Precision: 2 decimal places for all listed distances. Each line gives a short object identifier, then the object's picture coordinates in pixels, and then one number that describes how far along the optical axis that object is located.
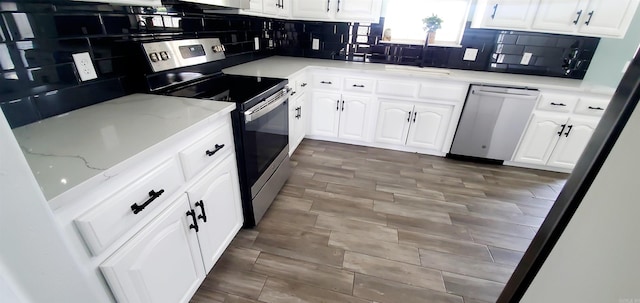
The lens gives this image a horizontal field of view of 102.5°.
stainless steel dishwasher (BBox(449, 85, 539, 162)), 2.47
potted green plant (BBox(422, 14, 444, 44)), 2.74
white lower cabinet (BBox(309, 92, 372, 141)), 2.90
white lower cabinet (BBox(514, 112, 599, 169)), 2.46
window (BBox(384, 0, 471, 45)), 2.83
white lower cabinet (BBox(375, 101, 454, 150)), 2.73
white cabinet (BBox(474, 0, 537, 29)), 2.41
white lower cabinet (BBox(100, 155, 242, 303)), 0.87
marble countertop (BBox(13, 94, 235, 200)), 0.73
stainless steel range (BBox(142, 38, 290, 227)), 1.46
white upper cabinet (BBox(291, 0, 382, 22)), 2.75
